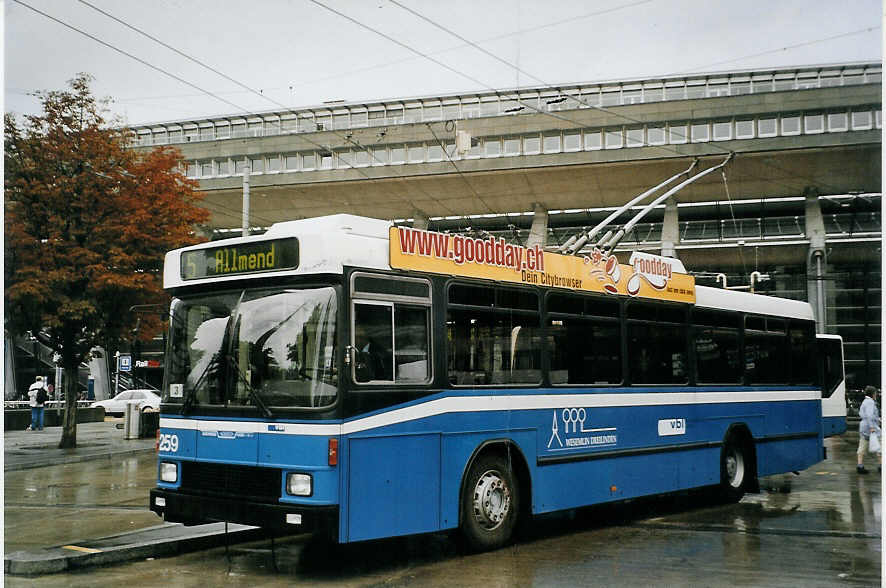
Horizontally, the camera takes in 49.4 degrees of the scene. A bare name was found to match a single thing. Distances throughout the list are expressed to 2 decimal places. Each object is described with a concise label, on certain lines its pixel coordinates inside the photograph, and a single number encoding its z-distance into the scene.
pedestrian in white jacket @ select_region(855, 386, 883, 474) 17.03
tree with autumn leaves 18.11
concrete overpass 15.34
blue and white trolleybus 7.85
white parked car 37.56
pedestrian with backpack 27.77
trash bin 25.30
